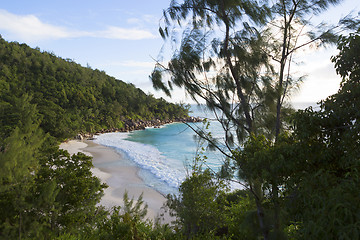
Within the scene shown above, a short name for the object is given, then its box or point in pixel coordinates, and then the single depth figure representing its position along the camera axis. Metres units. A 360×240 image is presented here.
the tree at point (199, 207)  5.65
